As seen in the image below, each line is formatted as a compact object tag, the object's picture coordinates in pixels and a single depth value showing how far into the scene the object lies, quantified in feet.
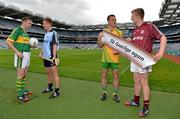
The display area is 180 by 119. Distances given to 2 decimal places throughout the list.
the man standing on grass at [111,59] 9.31
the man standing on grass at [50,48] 9.91
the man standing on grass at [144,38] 7.47
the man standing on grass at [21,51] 9.04
